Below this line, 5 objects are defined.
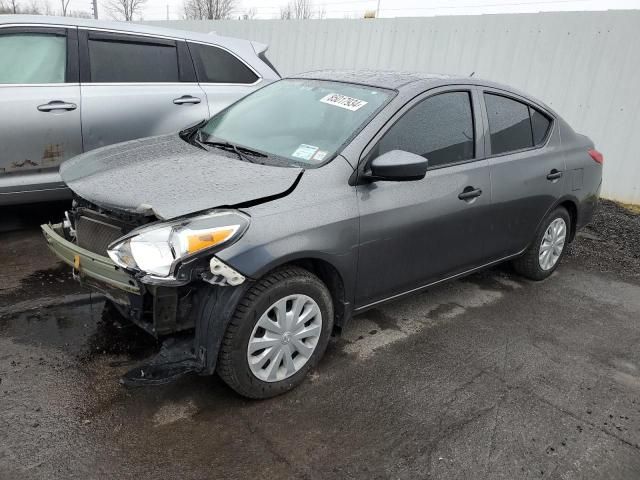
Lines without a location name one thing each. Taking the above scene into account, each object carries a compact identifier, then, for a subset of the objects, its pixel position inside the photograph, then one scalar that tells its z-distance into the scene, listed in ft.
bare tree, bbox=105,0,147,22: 158.10
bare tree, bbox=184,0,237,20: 152.25
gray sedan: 8.36
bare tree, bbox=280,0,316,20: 139.13
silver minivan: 14.12
